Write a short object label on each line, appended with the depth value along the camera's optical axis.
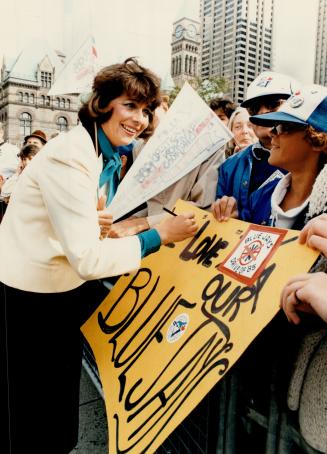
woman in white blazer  1.28
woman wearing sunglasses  1.34
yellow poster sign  0.93
